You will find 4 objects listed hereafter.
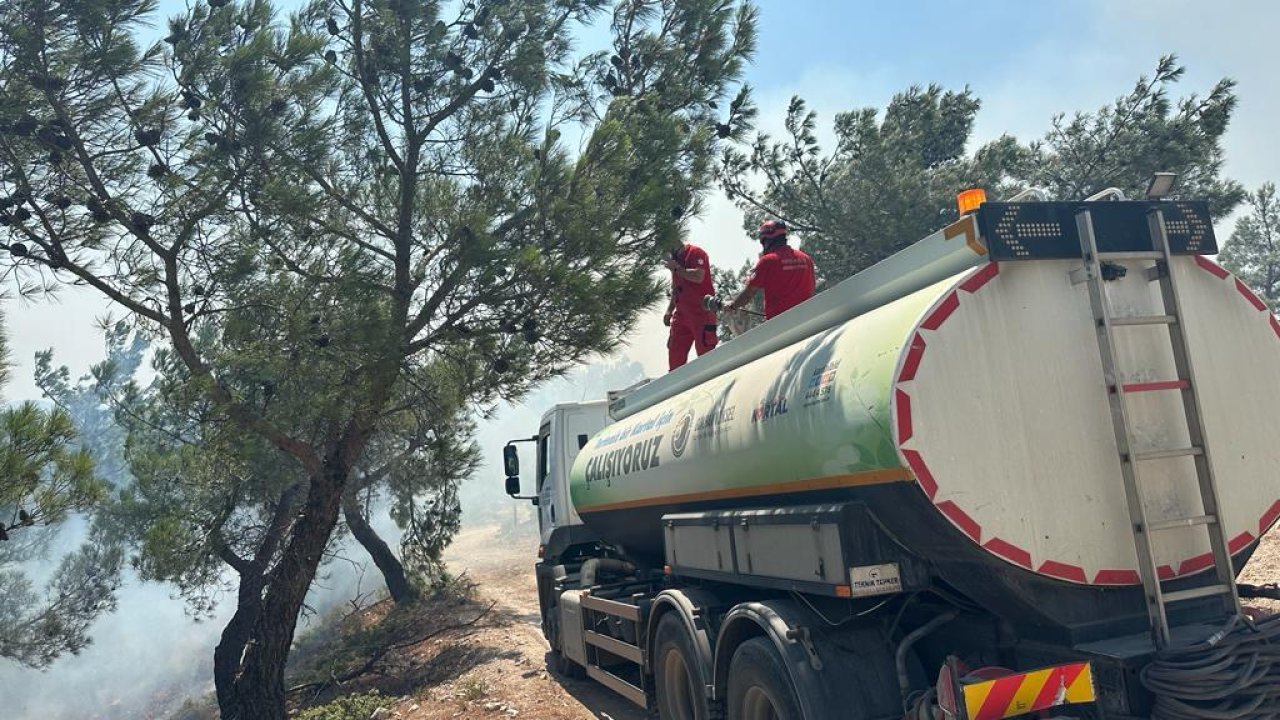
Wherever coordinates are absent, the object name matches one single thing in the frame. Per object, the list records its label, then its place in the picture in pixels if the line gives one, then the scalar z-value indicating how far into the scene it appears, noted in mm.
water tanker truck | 3664
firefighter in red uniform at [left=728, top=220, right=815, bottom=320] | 7137
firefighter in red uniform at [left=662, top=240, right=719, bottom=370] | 8648
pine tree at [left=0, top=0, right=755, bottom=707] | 7285
